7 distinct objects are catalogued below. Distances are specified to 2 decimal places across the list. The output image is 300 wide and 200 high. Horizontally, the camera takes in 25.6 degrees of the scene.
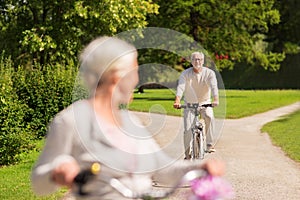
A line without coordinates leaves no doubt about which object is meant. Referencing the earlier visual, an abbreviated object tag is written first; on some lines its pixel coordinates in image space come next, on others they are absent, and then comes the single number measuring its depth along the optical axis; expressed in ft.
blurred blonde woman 8.29
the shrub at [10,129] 39.27
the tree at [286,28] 194.68
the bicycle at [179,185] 7.52
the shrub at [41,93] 55.98
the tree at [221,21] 127.75
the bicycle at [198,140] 30.86
